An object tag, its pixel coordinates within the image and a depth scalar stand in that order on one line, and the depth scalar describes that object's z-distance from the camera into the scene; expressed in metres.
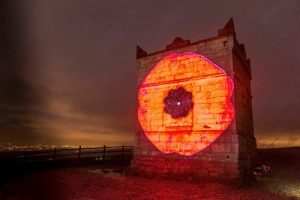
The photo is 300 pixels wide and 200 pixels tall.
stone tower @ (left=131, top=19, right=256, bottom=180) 9.95
